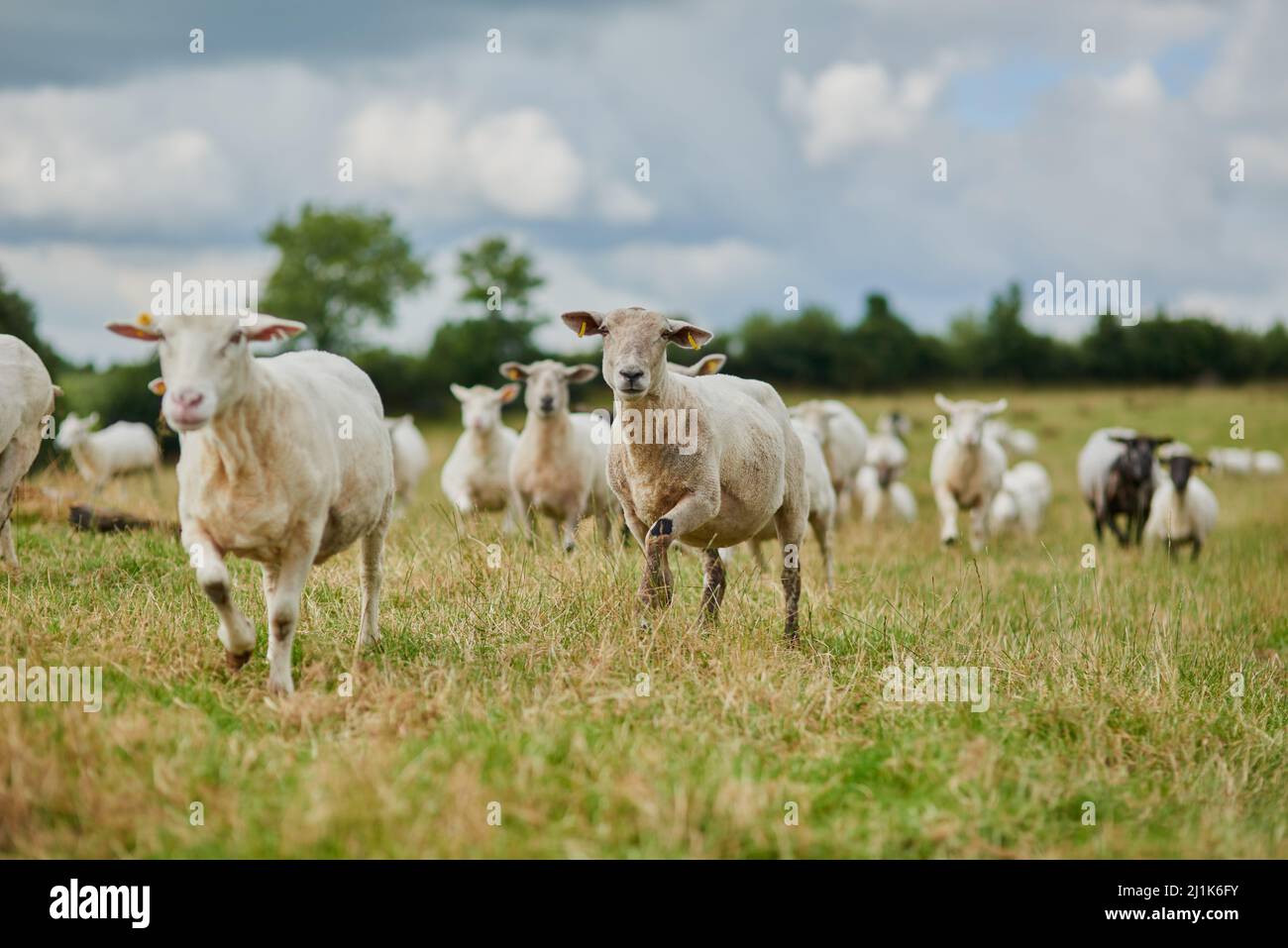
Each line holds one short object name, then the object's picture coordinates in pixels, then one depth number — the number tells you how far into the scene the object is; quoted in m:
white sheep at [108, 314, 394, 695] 4.75
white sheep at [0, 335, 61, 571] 7.89
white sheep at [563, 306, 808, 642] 6.29
